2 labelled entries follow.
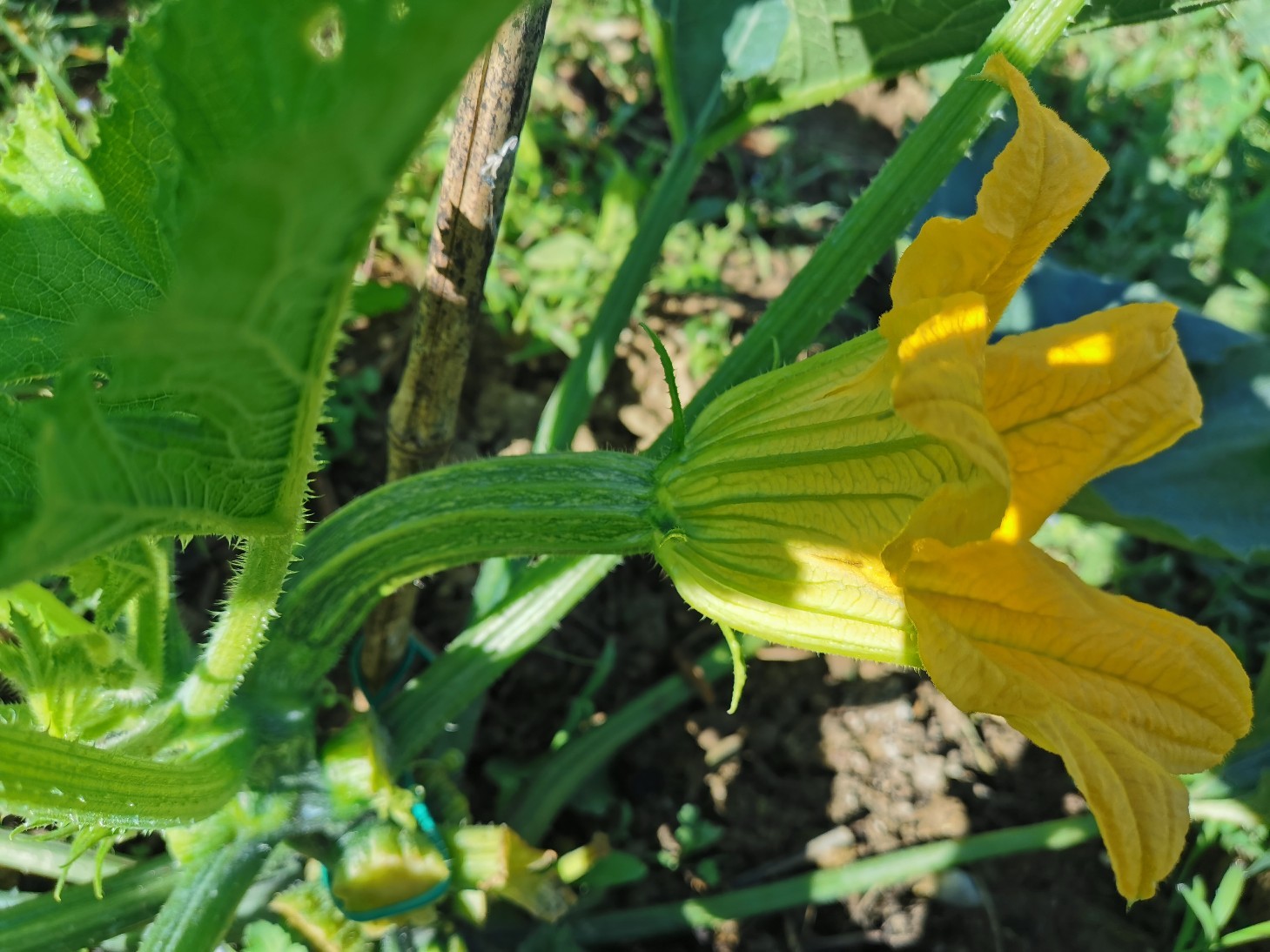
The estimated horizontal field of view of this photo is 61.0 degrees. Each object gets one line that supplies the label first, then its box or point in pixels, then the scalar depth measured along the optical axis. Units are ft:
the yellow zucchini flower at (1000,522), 0.59
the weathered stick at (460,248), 0.80
